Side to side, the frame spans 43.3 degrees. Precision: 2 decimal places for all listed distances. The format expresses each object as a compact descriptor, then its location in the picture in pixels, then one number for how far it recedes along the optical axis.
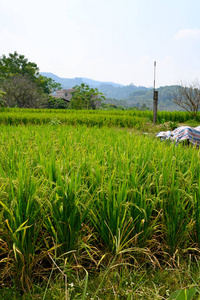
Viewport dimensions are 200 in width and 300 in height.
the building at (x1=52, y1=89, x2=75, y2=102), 87.34
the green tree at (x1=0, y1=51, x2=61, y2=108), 28.62
